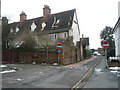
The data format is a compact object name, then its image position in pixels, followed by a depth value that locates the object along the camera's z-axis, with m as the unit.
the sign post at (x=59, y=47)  13.39
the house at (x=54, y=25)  21.00
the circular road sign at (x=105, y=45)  6.40
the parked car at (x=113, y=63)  10.37
